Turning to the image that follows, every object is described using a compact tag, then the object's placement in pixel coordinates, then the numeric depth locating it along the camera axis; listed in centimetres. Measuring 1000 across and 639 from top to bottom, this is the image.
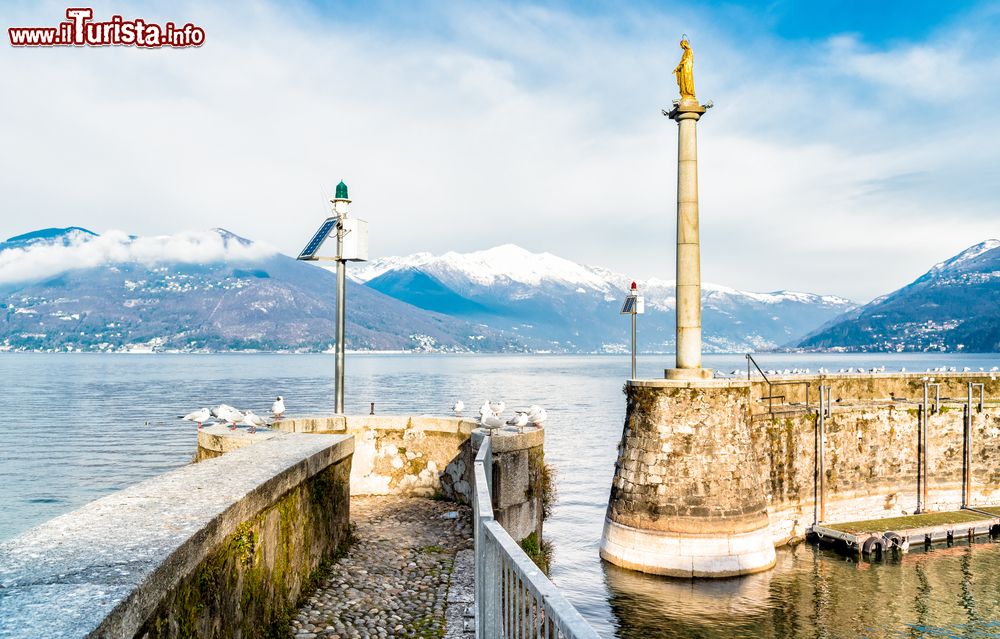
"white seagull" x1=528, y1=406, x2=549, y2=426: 1717
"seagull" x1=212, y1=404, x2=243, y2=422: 1330
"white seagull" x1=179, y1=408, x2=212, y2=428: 1542
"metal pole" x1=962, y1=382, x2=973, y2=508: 3394
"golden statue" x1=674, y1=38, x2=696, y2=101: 2430
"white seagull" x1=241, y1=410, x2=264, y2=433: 1290
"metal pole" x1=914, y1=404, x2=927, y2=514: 3291
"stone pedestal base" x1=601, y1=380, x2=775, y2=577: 2250
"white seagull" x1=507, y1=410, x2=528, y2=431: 1598
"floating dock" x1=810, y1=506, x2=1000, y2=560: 2828
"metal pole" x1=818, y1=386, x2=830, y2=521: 3034
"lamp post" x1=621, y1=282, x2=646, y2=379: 2762
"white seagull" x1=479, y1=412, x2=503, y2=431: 1436
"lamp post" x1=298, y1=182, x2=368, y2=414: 1496
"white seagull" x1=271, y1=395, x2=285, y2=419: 1538
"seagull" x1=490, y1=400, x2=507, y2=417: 1666
